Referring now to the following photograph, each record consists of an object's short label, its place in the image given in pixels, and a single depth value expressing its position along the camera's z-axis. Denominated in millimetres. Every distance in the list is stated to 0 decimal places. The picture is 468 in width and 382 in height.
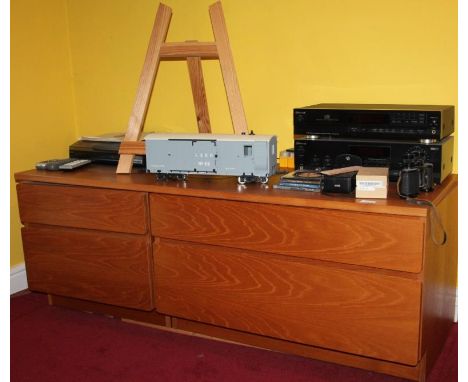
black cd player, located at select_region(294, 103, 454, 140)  1661
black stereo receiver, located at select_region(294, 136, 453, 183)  1670
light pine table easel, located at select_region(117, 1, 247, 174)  1924
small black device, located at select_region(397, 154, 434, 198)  1563
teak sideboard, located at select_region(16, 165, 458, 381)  1570
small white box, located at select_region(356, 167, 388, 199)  1580
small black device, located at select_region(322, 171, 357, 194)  1644
